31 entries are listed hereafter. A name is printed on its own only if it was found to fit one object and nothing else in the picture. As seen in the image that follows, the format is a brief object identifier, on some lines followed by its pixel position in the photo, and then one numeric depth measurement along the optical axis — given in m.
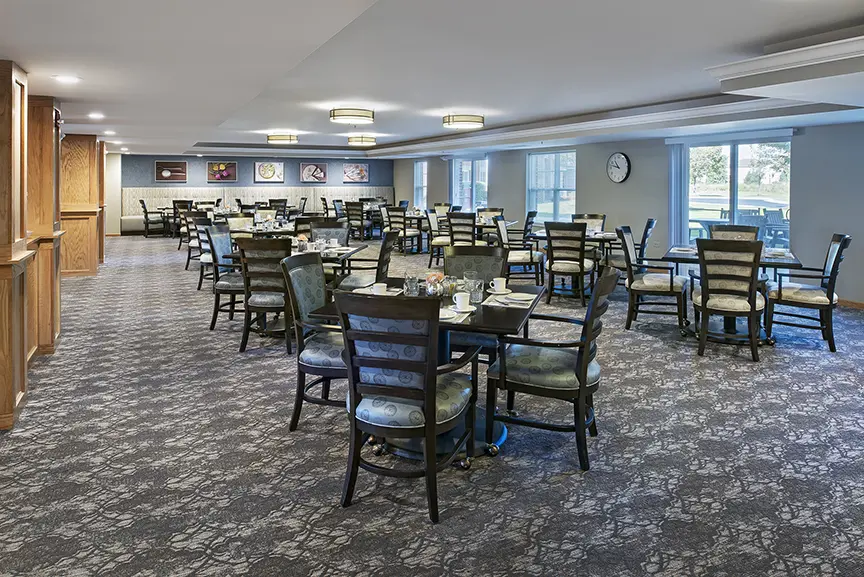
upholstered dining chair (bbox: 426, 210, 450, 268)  10.91
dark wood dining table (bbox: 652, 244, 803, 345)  5.58
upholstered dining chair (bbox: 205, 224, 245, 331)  5.93
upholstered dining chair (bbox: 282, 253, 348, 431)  3.46
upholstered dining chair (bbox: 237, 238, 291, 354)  5.21
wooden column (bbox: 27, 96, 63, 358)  5.32
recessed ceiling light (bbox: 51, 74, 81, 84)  4.73
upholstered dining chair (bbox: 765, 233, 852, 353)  5.43
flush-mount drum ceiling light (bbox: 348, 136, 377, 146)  13.23
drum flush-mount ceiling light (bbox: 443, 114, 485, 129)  9.76
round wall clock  11.42
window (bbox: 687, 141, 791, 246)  9.24
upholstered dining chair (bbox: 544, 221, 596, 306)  7.36
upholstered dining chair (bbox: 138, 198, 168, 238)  17.88
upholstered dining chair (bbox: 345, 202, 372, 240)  15.52
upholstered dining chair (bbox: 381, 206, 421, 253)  13.22
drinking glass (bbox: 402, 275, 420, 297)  3.63
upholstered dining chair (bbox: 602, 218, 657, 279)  7.89
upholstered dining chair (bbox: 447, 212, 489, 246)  9.61
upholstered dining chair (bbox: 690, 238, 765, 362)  5.14
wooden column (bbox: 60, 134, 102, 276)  9.45
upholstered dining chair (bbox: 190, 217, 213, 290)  8.12
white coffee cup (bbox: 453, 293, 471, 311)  3.38
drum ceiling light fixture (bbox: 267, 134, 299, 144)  13.33
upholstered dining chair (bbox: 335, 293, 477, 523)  2.54
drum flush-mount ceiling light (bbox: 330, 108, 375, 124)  9.05
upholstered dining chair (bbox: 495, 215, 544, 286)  8.31
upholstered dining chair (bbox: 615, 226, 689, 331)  6.07
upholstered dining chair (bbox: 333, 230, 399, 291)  4.64
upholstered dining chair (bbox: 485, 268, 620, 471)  3.07
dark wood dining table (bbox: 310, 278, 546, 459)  3.04
